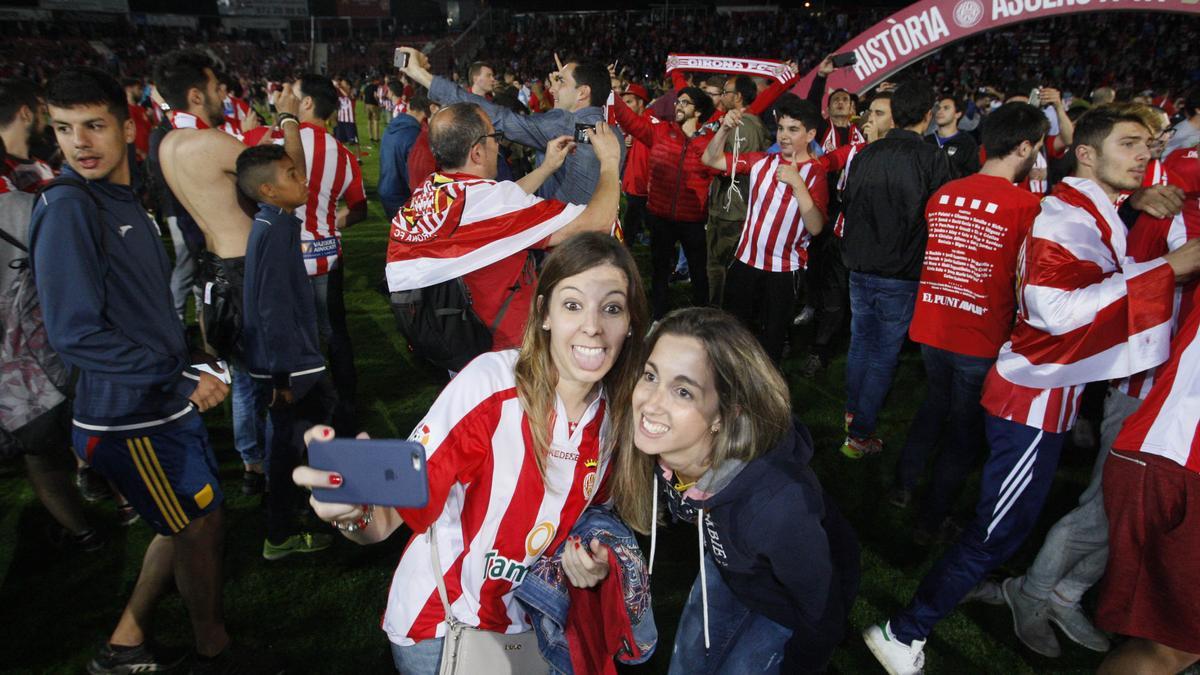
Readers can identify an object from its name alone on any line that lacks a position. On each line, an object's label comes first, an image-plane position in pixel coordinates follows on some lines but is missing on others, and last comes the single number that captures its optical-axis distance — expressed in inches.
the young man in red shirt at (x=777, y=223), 183.2
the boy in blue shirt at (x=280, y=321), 119.6
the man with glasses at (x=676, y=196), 227.6
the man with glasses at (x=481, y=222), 113.0
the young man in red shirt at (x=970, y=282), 122.6
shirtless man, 127.6
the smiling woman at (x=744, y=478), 70.4
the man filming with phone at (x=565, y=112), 152.6
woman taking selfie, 69.9
